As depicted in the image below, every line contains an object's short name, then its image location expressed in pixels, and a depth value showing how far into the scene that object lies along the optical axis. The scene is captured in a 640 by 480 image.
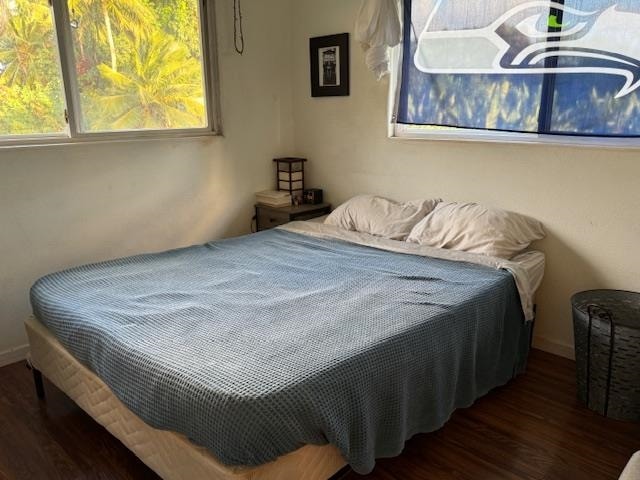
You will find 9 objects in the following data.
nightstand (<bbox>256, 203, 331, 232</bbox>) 3.46
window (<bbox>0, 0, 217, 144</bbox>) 2.58
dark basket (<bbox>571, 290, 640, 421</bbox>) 2.08
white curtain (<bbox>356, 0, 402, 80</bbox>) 2.88
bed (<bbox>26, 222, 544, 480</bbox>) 1.44
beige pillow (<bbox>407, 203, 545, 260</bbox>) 2.55
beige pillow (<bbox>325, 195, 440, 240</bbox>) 2.95
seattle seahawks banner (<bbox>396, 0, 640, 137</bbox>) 2.27
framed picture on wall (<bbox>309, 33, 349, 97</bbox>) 3.35
